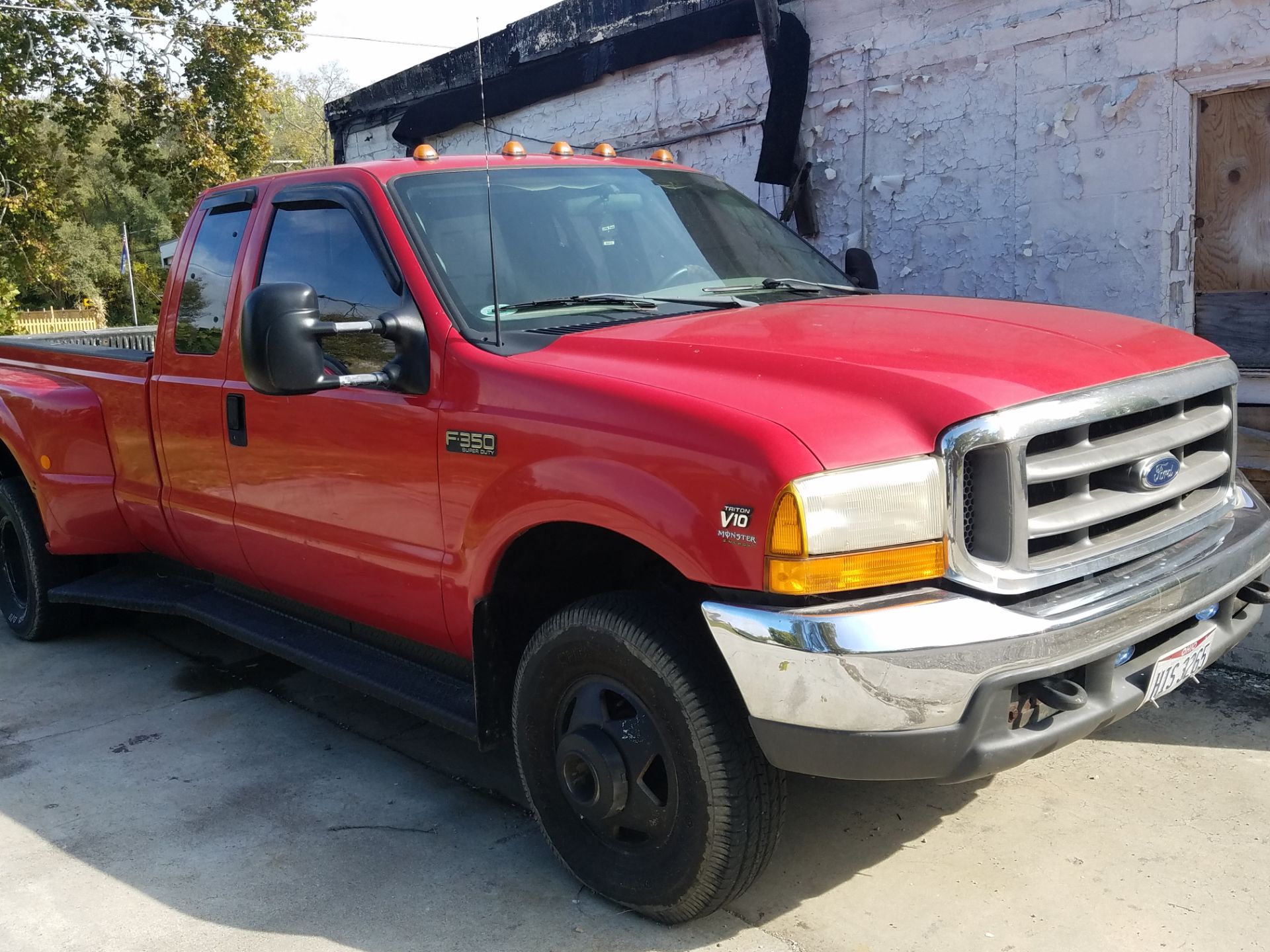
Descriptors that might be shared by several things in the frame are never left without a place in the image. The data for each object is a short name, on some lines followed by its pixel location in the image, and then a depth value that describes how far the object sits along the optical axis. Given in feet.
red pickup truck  8.19
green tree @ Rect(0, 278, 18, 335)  76.28
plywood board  16.79
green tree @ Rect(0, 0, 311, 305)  66.44
